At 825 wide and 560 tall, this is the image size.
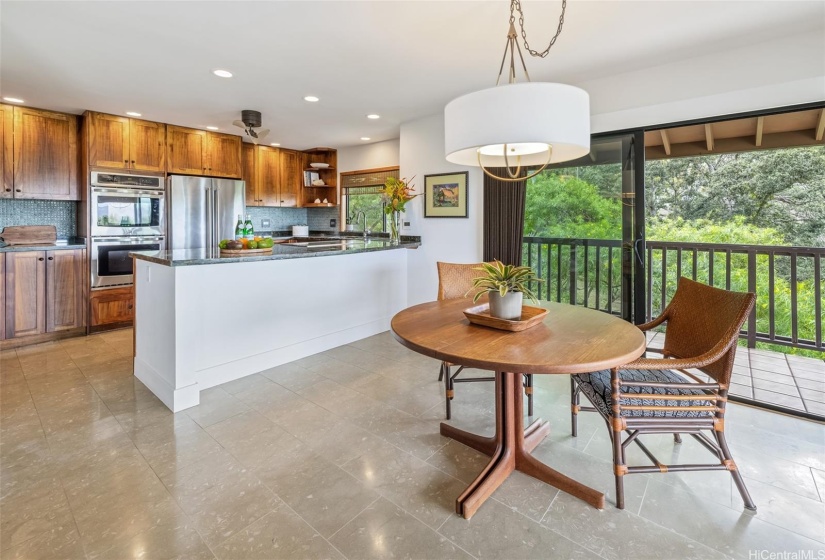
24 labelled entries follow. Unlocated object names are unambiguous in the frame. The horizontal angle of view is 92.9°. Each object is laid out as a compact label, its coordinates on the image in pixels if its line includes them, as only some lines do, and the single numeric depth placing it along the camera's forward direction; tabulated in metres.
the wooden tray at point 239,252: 2.99
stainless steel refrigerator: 4.89
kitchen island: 2.63
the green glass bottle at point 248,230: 3.42
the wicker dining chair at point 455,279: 2.97
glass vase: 4.70
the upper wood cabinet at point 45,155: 4.04
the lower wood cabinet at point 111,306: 4.43
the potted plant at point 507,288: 1.85
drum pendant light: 1.37
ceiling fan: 4.34
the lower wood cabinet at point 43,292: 3.92
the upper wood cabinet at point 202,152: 4.90
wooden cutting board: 3.96
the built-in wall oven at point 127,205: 4.36
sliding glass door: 3.25
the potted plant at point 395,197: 4.55
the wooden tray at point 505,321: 1.78
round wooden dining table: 1.41
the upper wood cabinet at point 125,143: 4.30
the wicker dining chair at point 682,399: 1.60
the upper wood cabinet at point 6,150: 3.92
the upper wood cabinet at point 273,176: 6.07
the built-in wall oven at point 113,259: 4.39
